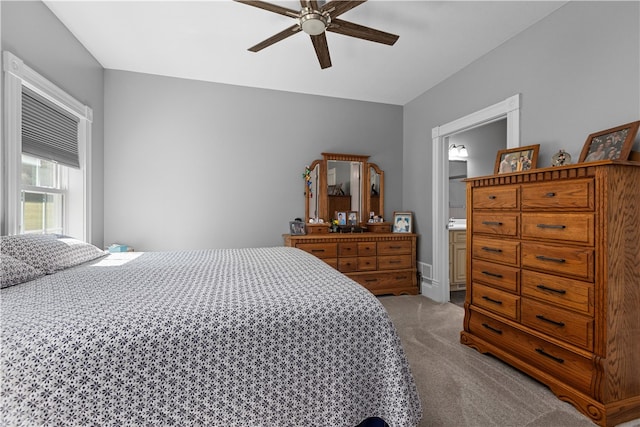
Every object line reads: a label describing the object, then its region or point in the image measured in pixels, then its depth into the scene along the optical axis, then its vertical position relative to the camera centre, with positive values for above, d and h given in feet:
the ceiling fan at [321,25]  6.02 +4.12
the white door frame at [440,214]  11.86 -0.09
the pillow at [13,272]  4.32 -0.89
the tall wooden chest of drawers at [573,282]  5.14 -1.37
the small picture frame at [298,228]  12.37 -0.65
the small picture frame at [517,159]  7.68 +1.42
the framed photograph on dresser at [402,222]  13.41 -0.46
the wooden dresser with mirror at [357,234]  12.16 -0.92
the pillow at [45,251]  4.99 -0.69
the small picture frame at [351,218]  13.43 -0.27
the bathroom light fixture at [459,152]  15.19 +3.02
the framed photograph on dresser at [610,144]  5.67 +1.36
